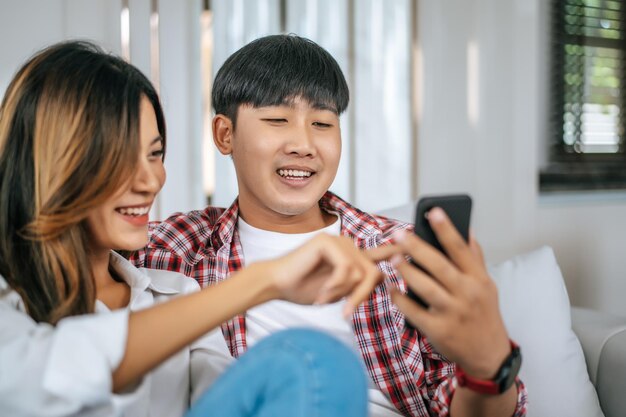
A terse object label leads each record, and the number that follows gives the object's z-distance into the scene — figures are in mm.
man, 1242
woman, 683
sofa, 1311
